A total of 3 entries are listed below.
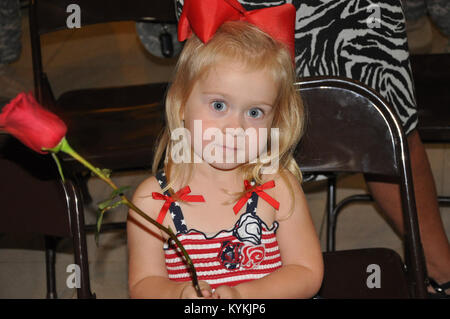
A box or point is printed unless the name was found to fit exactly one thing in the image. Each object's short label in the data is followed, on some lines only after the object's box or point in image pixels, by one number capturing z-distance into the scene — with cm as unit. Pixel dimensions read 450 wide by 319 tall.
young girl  105
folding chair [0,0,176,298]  177
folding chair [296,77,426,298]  118
